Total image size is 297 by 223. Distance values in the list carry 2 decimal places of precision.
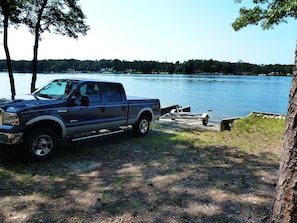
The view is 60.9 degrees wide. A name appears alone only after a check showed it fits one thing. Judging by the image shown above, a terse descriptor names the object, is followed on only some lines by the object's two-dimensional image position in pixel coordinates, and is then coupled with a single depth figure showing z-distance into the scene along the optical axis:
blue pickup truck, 5.22
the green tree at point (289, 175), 2.60
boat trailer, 14.16
